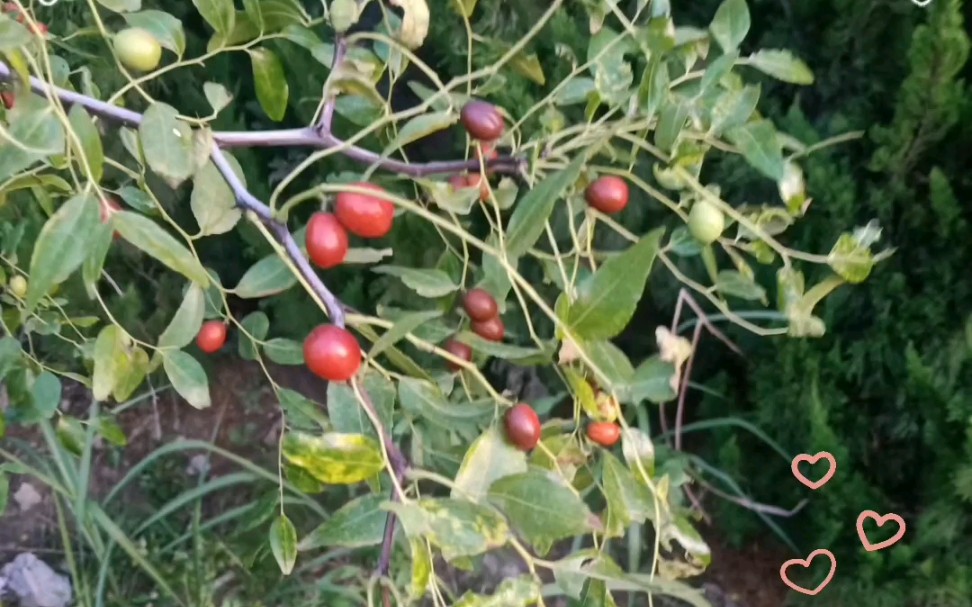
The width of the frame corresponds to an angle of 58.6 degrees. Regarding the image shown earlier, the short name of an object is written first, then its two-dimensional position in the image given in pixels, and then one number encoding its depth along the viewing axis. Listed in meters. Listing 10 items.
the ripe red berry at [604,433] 0.58
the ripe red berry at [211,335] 0.63
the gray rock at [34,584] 1.19
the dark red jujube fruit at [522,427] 0.46
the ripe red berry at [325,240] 0.49
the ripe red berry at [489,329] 0.59
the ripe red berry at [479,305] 0.56
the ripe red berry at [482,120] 0.53
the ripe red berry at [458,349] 0.59
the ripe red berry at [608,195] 0.59
